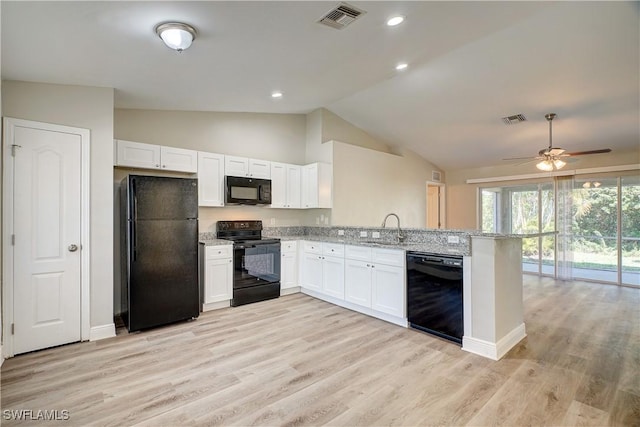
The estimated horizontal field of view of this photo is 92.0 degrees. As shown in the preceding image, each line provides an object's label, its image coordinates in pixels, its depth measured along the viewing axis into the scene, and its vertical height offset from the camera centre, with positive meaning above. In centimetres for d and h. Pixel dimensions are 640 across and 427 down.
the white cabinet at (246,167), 456 +72
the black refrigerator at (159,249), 331 -39
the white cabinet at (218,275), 404 -80
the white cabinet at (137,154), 360 +72
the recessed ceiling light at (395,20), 252 +161
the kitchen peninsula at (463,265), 281 -61
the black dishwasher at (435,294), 301 -83
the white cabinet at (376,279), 351 -80
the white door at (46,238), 279 -22
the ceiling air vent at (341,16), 225 +150
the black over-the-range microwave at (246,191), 451 +36
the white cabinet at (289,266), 479 -81
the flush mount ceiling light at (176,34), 216 +129
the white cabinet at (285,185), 514 +49
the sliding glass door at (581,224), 571 -22
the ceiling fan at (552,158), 432 +80
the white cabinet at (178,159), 394 +72
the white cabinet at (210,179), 427 +50
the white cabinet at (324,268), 428 -79
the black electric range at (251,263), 428 -71
